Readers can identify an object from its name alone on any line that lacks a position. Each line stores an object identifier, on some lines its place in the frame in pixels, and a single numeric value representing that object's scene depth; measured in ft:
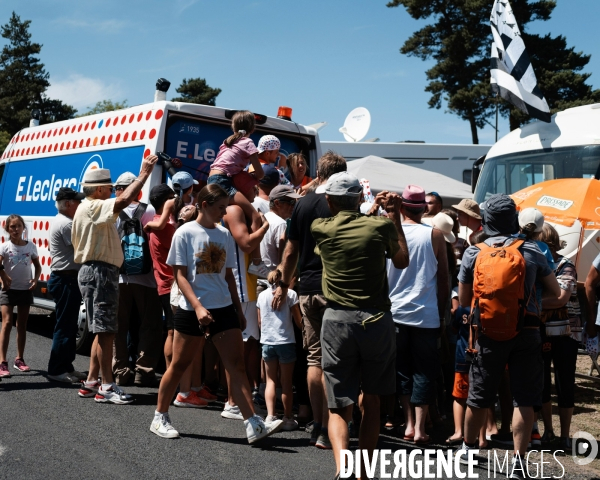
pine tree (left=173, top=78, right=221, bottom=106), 195.21
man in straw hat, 21.81
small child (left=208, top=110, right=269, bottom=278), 20.93
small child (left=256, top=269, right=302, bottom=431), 20.13
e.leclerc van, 26.12
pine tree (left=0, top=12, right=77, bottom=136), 207.31
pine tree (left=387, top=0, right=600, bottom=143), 119.24
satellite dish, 61.82
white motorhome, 32.81
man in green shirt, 15.12
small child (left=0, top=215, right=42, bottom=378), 26.40
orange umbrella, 27.50
